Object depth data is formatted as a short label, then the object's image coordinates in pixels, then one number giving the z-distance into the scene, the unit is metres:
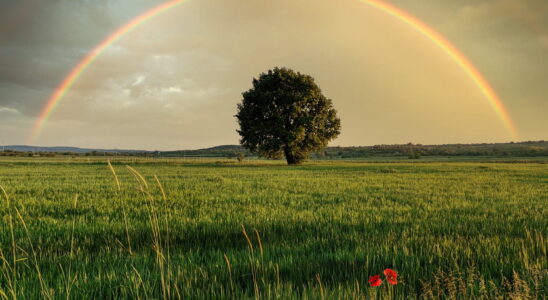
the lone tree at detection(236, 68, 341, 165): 44.75
